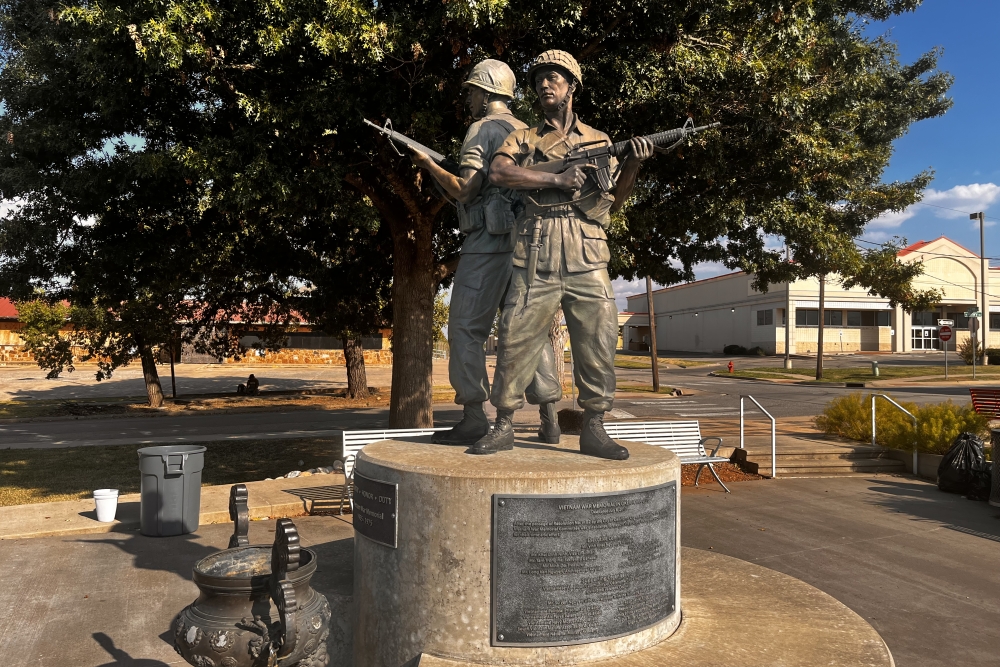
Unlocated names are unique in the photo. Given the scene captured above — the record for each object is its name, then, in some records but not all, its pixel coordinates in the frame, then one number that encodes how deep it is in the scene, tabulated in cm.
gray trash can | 728
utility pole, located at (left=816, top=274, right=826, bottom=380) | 3154
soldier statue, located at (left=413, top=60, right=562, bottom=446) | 480
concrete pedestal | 371
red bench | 1191
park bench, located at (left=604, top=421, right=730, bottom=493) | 952
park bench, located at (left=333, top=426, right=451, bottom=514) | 796
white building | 5272
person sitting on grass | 2741
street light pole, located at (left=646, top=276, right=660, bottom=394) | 2833
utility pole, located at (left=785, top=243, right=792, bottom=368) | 4855
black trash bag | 941
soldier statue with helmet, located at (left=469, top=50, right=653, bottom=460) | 438
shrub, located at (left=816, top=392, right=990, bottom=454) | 1112
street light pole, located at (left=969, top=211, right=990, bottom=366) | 4338
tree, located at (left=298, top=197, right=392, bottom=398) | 1380
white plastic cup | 766
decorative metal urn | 297
